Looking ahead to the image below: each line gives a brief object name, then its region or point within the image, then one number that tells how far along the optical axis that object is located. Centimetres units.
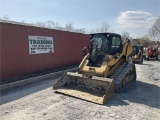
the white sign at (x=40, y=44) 661
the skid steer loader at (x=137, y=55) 1099
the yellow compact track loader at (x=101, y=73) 419
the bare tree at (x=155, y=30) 2501
